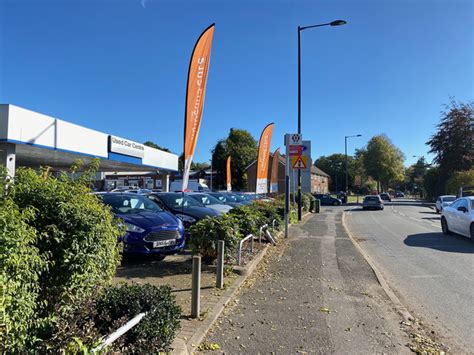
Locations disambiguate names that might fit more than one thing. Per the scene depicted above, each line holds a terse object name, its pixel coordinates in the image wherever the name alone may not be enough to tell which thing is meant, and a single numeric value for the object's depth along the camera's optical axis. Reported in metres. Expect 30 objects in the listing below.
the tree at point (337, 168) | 111.19
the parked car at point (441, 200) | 31.55
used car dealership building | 12.52
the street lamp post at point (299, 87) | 19.37
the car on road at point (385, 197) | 59.66
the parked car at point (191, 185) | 40.94
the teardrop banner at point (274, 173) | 28.62
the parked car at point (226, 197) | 17.30
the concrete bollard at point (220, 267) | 6.37
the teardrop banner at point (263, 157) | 20.38
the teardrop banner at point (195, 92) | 9.67
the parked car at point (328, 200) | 48.62
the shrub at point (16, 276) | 2.27
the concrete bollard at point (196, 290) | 4.96
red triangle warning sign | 14.66
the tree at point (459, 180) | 44.22
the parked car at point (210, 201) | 13.62
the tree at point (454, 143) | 49.47
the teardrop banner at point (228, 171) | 29.83
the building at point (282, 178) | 62.09
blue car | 7.84
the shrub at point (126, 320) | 2.80
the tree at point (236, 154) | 69.18
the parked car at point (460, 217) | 12.70
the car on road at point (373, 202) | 36.16
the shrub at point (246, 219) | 9.61
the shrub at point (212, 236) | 7.66
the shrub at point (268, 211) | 12.91
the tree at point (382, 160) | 74.25
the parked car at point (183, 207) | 10.57
